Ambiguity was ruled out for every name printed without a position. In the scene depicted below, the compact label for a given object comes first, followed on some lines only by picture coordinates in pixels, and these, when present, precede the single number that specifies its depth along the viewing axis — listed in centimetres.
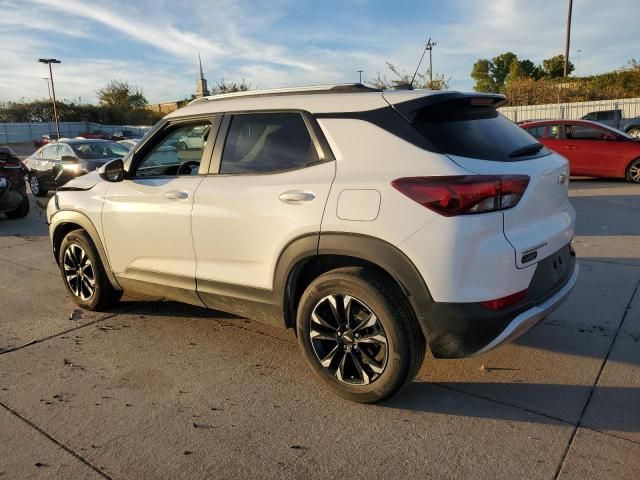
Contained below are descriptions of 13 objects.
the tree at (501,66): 8206
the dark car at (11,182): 920
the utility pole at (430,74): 2300
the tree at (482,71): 7856
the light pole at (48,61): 4302
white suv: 258
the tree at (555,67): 6378
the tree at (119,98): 6806
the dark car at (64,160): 1178
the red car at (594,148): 1125
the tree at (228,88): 4483
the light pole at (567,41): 3659
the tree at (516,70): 6636
